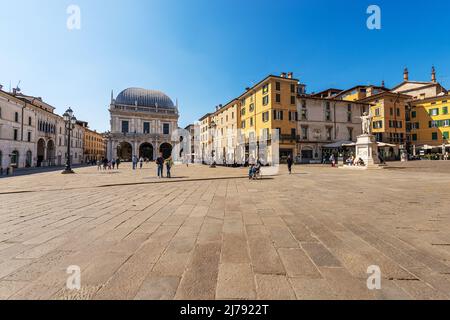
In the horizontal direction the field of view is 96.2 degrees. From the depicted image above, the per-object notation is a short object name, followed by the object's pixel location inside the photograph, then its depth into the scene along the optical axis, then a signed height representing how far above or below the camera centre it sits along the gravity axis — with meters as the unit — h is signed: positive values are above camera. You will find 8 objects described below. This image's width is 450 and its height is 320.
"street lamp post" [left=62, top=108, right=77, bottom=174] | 17.33 +4.02
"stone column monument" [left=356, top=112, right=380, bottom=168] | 19.64 +1.56
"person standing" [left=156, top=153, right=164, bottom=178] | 14.09 +0.11
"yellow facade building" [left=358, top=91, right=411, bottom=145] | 38.28 +8.57
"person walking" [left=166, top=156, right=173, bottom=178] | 14.25 -0.07
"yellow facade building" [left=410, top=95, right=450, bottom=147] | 38.97 +7.81
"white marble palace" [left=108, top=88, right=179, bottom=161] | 54.19 +11.43
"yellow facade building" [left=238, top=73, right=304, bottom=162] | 31.31 +8.21
